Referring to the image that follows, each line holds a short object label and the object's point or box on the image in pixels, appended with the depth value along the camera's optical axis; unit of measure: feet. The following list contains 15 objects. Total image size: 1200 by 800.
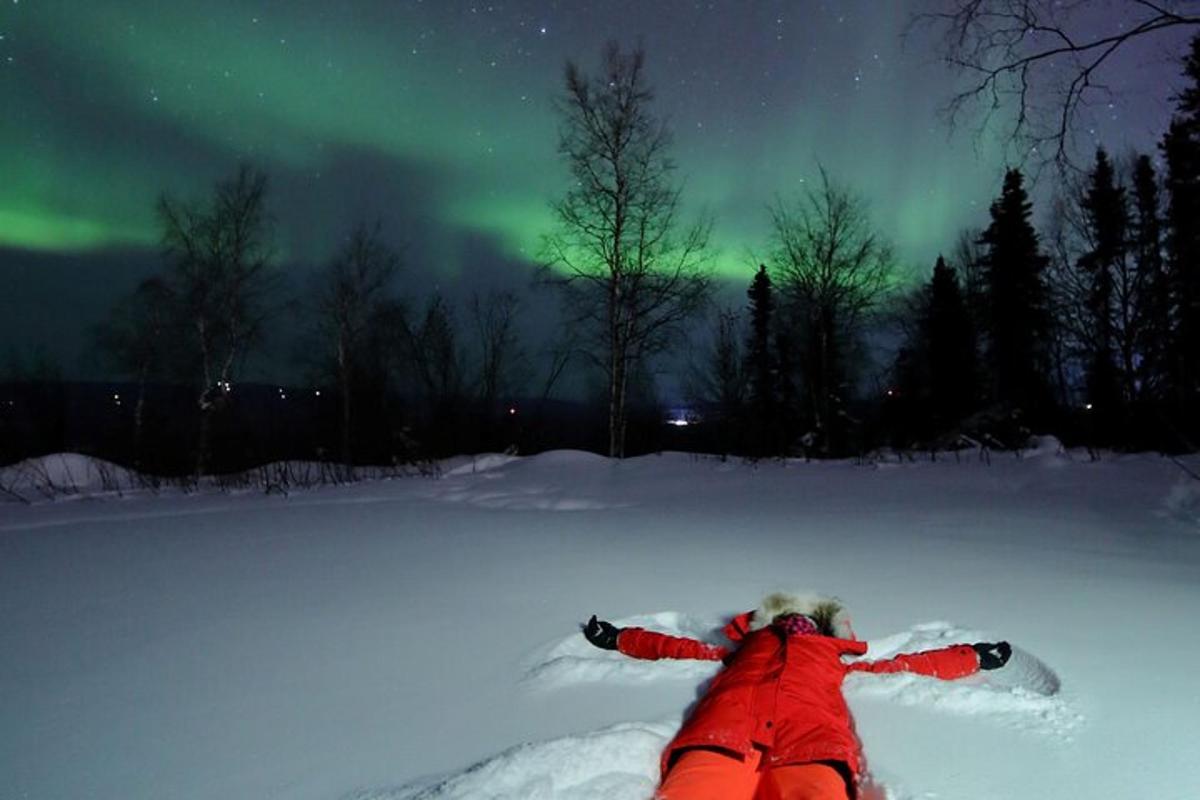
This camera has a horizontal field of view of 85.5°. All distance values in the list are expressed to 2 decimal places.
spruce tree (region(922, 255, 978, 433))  95.04
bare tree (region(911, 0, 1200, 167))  16.39
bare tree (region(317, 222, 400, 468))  71.67
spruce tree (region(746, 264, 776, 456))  110.83
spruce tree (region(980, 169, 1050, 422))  84.07
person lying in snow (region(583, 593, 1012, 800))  6.52
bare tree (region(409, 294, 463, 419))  106.42
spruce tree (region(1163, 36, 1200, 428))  57.57
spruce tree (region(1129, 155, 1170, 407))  72.49
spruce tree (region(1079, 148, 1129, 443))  74.33
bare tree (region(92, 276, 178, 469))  63.36
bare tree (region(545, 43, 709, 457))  43.91
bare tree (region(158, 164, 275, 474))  59.36
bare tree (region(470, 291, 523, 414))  110.93
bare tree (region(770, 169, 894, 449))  56.44
